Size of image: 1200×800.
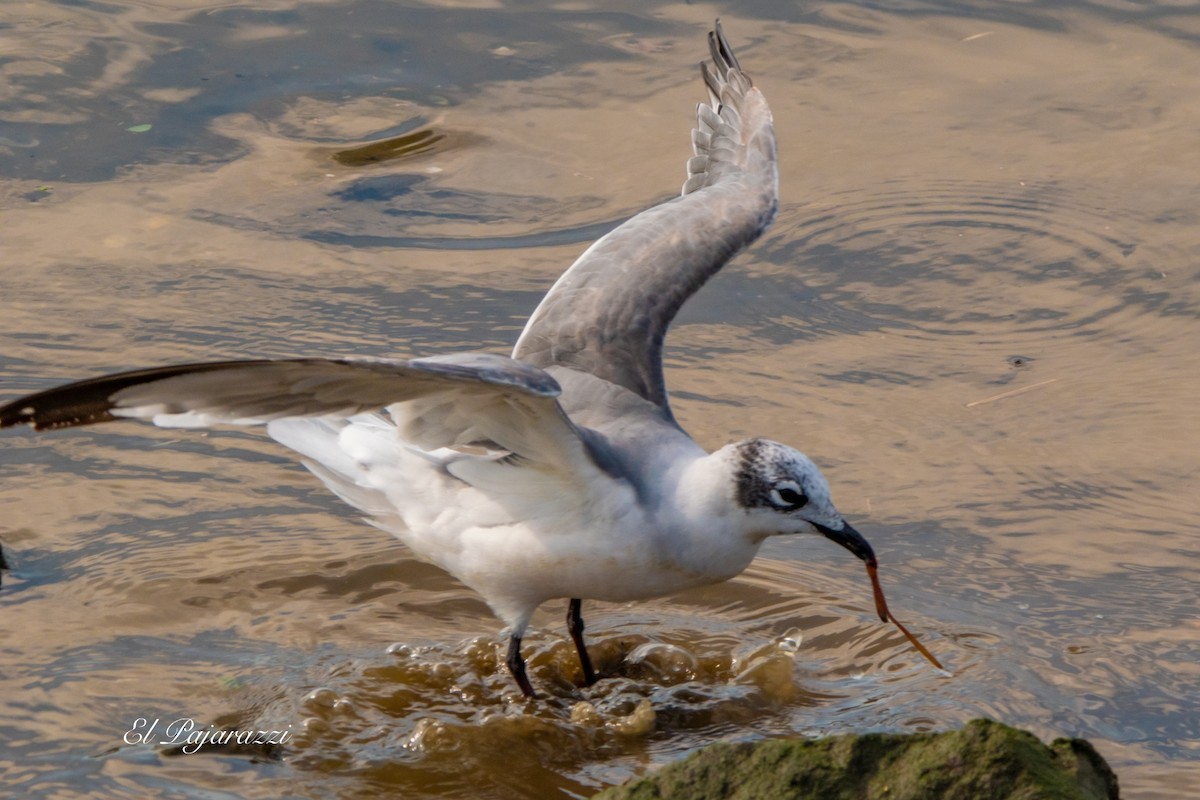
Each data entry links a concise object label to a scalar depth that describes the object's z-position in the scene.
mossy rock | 7.37
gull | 8.88
